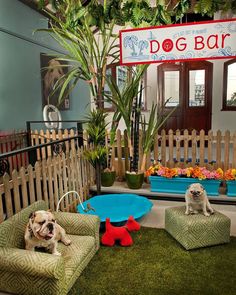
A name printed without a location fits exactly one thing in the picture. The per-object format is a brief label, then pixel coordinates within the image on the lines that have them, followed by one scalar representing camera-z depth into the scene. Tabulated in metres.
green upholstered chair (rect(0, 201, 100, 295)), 1.77
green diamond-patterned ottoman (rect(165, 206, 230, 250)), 2.51
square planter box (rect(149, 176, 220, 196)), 3.67
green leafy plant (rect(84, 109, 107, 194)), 3.84
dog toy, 2.65
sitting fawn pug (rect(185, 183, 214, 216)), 2.66
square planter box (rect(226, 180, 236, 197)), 3.60
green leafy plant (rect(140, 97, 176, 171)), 4.05
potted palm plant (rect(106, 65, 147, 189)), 3.95
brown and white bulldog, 1.96
